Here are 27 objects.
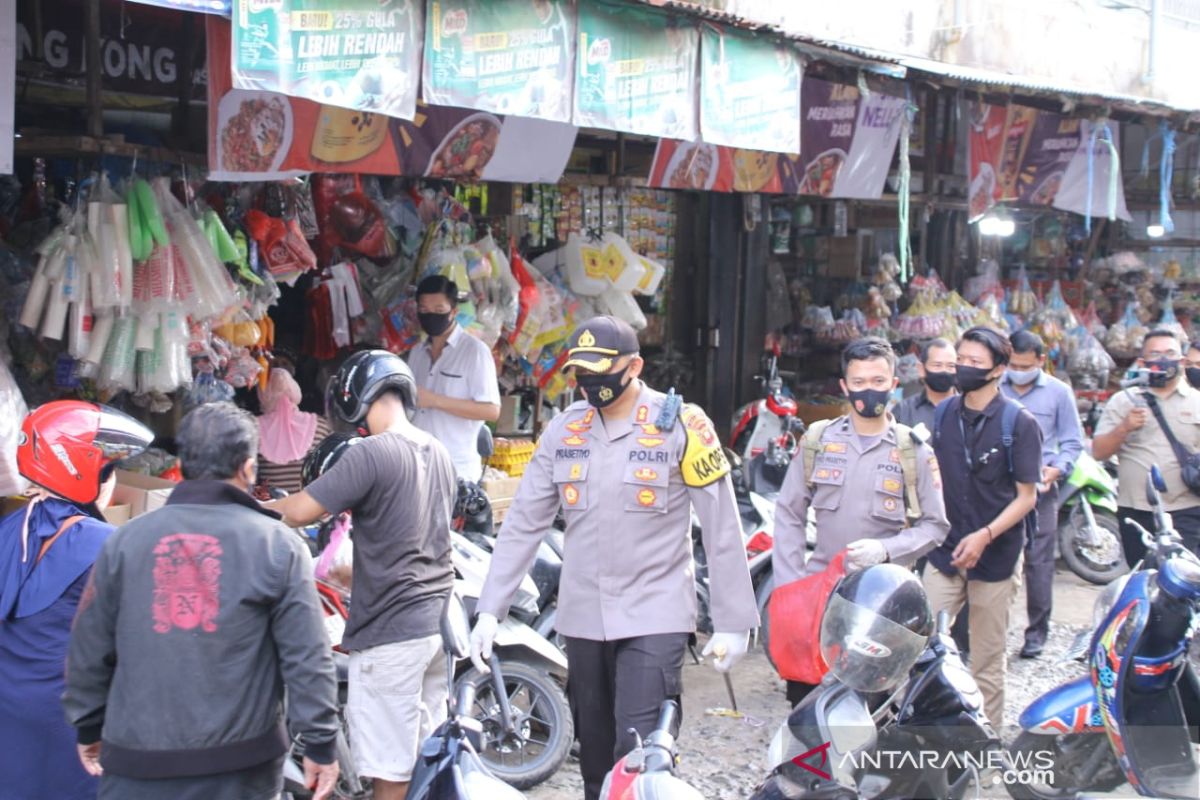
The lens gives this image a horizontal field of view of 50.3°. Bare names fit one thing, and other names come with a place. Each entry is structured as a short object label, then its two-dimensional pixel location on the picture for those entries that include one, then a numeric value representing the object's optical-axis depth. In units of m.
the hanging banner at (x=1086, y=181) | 10.98
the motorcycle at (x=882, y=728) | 3.48
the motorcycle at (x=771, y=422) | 8.75
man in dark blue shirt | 5.42
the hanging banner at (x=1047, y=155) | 10.88
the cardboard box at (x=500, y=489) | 7.42
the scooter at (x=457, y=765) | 3.22
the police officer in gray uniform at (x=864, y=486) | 4.96
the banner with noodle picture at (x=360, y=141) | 5.67
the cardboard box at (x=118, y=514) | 5.40
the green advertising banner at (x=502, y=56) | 5.61
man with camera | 6.64
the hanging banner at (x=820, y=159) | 8.41
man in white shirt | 6.27
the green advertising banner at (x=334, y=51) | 4.79
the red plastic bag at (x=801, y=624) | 4.47
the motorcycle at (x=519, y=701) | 5.11
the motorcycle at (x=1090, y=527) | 9.12
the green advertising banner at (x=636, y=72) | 6.25
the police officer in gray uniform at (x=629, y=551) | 4.05
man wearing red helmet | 3.48
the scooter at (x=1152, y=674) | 4.29
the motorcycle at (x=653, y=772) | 2.93
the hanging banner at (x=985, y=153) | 10.27
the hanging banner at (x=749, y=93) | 6.91
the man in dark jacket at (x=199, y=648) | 3.05
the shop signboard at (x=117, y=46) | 5.89
